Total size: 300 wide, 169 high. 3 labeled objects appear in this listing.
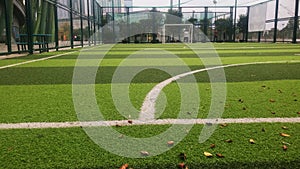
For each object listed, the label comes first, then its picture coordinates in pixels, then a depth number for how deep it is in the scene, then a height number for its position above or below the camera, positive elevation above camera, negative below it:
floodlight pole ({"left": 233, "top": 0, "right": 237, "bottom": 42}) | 28.64 +2.77
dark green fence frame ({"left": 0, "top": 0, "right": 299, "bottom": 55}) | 8.86 +1.36
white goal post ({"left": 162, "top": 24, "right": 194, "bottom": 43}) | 27.49 +1.23
